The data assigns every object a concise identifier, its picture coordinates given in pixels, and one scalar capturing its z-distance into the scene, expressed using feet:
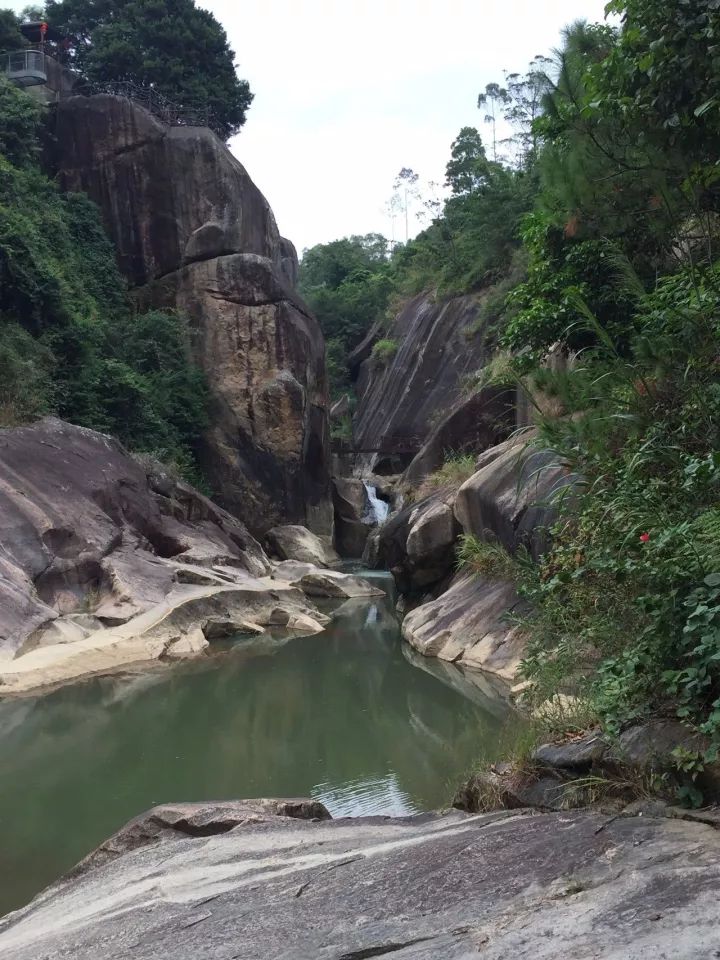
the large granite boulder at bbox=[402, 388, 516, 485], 66.95
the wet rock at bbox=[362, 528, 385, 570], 74.70
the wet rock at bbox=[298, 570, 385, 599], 63.87
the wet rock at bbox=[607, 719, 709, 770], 10.92
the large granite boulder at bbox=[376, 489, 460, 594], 51.57
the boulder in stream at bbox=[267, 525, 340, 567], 76.18
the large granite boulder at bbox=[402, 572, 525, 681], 36.91
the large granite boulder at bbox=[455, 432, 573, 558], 36.73
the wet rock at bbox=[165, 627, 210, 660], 43.01
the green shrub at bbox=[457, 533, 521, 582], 40.52
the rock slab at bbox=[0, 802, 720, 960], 8.34
